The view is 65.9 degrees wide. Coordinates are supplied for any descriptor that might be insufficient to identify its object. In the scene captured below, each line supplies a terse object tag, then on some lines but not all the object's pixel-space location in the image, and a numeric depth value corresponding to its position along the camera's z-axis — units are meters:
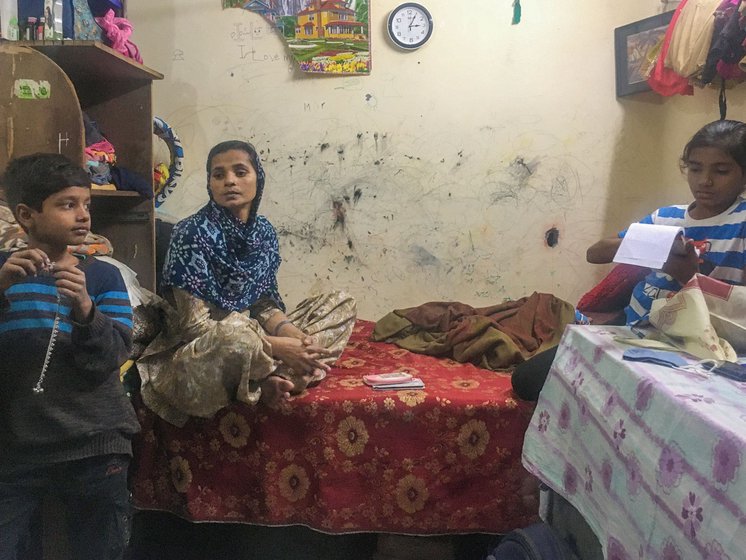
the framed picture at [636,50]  2.26
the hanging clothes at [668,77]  2.04
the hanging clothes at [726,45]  1.75
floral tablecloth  0.74
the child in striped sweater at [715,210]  1.31
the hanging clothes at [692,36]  1.85
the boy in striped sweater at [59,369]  1.13
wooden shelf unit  1.63
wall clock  2.47
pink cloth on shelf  1.92
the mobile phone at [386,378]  1.74
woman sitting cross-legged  1.54
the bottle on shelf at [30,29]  1.70
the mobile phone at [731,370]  0.95
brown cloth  2.08
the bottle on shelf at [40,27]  1.71
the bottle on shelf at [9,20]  1.68
